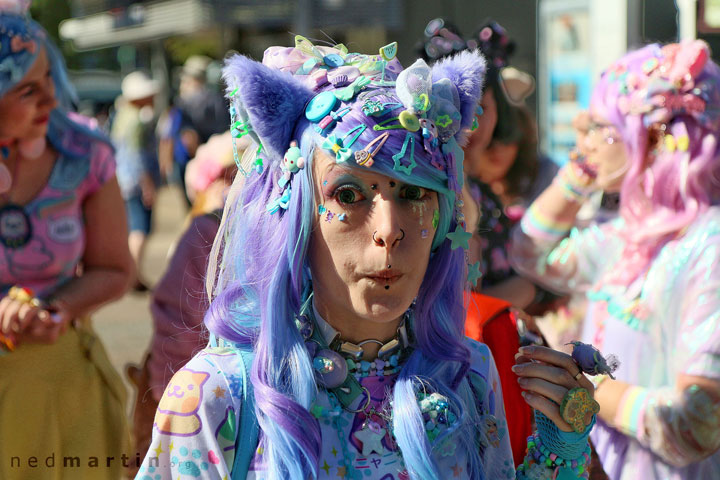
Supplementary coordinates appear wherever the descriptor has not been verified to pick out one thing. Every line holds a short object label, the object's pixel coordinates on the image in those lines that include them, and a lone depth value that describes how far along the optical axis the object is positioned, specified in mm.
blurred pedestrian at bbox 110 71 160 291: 9211
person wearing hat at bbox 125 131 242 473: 3074
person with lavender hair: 1637
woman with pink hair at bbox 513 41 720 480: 2621
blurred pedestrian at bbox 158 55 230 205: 10281
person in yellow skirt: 2865
